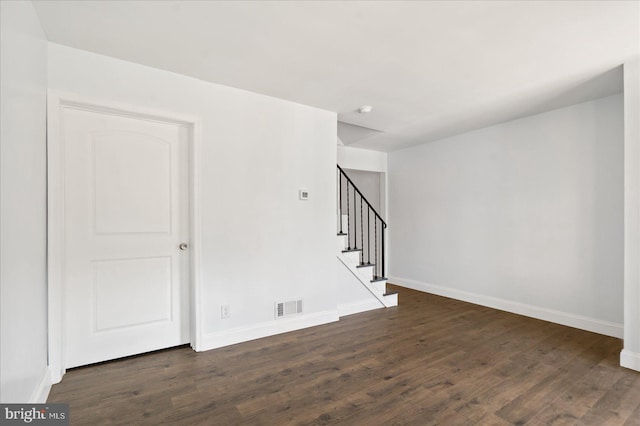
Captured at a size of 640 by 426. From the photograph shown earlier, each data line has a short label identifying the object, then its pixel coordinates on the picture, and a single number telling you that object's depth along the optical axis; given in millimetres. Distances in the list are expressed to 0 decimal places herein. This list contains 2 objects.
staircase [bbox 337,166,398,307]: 4125
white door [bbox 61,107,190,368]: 2494
